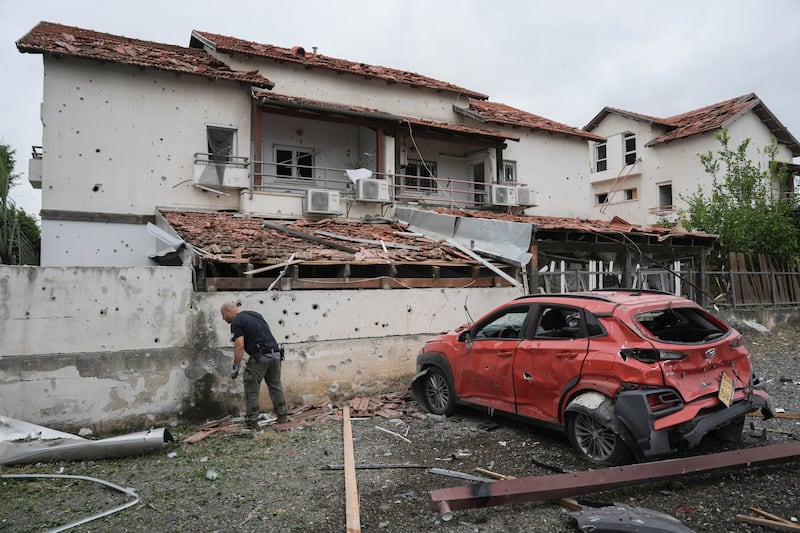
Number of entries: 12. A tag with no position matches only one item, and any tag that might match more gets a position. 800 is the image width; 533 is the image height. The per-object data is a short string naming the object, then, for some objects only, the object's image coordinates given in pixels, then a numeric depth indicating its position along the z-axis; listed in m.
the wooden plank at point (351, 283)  7.91
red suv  4.59
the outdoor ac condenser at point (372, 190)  13.62
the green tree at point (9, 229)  9.66
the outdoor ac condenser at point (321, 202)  12.83
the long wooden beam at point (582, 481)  4.06
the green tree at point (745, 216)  16.48
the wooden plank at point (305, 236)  9.80
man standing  6.71
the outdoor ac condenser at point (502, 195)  15.83
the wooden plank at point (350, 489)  3.94
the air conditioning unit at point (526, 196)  16.36
